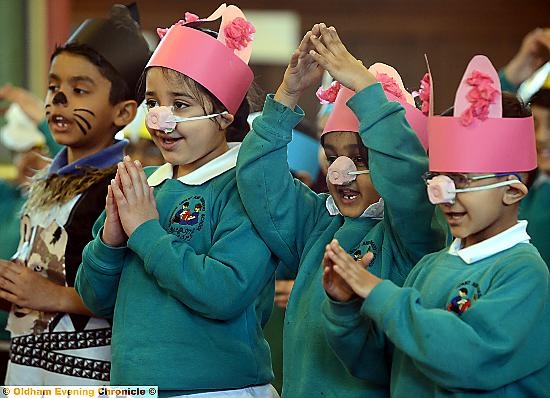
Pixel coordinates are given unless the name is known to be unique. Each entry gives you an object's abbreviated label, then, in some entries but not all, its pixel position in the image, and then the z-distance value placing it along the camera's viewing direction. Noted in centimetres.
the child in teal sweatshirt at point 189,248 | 602
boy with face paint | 633
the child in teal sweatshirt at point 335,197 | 591
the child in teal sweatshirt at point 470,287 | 569
